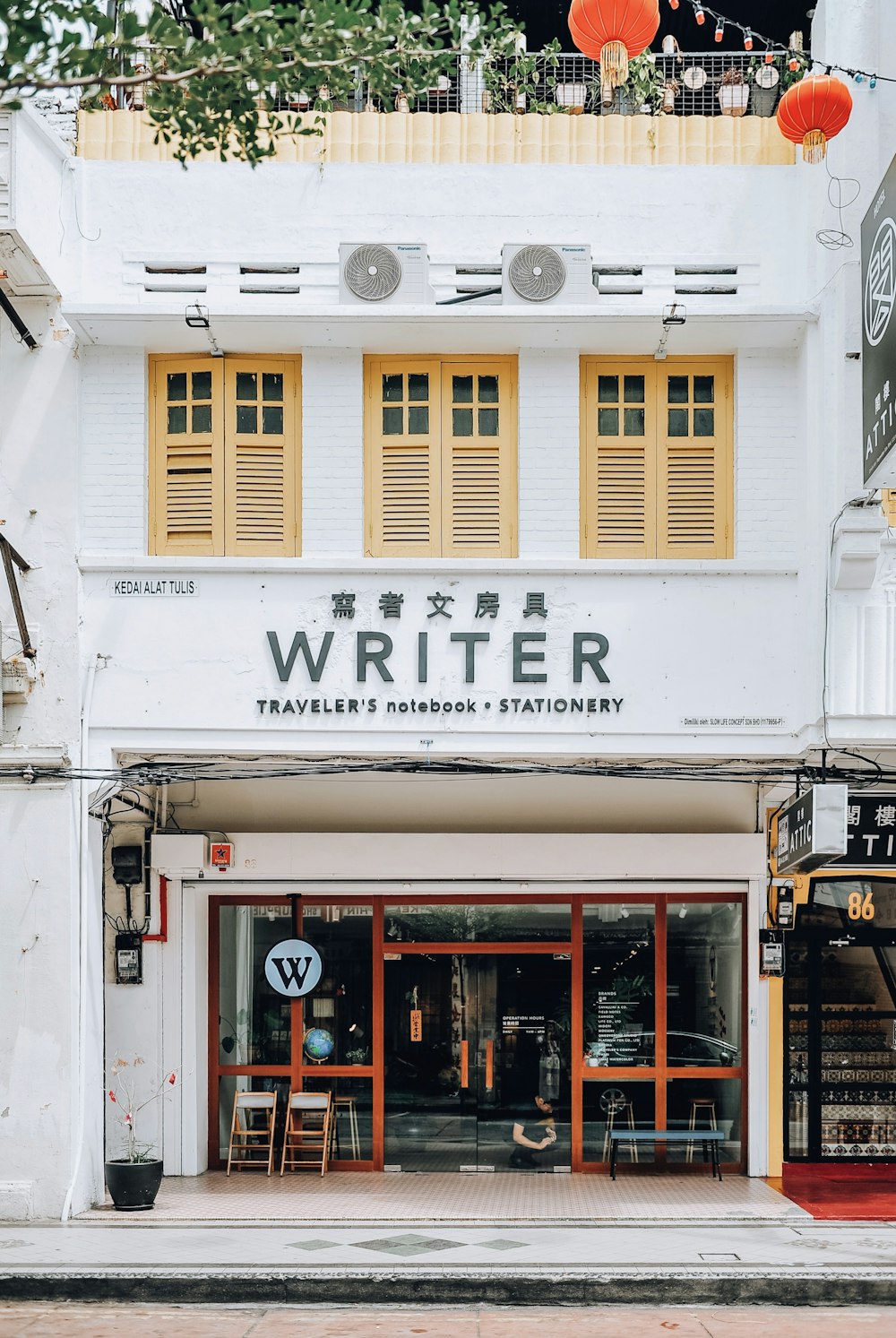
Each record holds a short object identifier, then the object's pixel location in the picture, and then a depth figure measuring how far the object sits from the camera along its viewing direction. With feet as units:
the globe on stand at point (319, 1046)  53.72
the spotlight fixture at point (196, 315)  46.34
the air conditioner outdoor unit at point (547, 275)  46.98
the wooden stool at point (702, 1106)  53.16
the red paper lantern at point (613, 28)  38.78
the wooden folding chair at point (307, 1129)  52.95
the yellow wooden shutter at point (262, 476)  48.24
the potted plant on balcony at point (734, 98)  50.31
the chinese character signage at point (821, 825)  42.91
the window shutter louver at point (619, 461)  48.32
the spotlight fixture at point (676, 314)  46.29
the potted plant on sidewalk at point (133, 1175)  45.88
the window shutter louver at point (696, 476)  48.29
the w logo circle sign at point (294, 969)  53.57
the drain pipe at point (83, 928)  46.06
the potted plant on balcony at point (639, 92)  49.67
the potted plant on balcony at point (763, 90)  50.49
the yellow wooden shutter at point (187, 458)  48.24
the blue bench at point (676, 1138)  51.29
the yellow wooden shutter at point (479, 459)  48.21
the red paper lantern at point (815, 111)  41.86
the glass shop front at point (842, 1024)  52.95
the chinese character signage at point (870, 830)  51.34
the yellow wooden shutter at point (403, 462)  48.24
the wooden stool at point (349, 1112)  53.57
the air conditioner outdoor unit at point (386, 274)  47.01
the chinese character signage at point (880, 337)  39.19
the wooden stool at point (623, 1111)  53.21
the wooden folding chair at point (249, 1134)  53.06
